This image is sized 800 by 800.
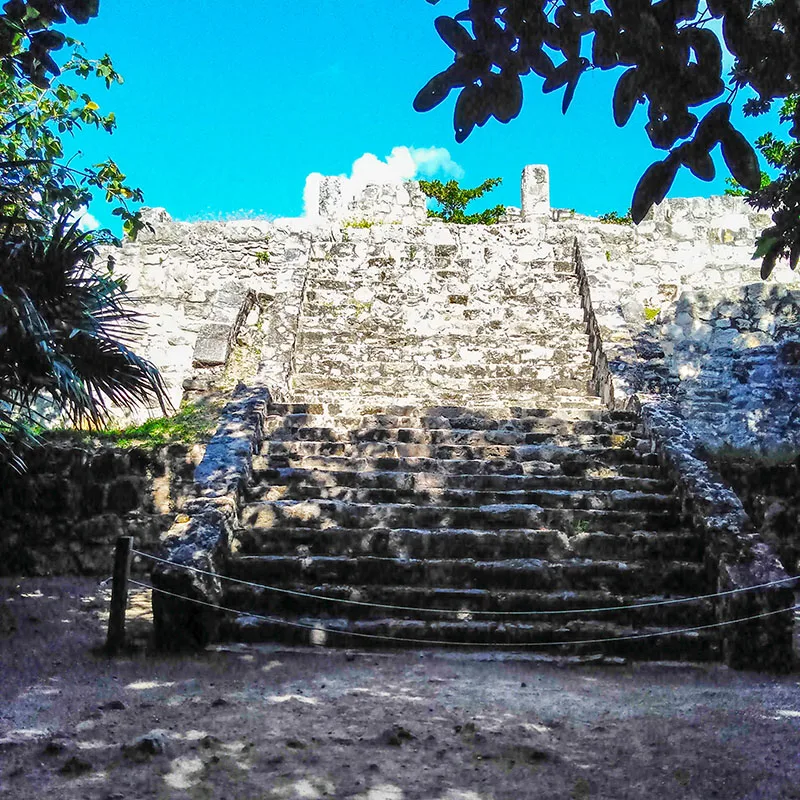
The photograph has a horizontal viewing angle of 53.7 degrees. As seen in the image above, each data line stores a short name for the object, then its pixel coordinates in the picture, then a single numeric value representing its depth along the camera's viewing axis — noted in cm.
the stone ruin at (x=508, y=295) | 766
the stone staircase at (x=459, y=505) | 459
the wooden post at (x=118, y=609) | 428
